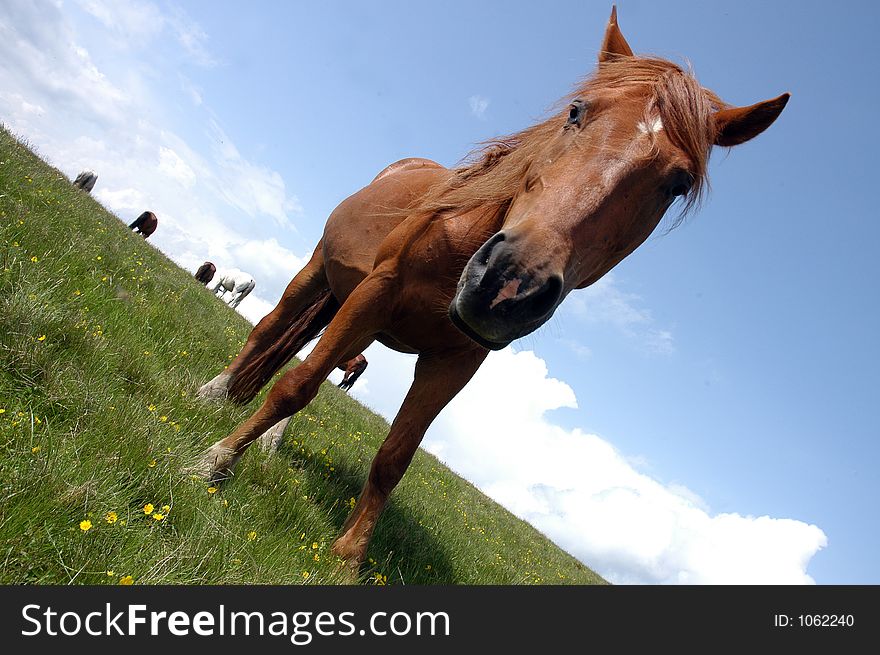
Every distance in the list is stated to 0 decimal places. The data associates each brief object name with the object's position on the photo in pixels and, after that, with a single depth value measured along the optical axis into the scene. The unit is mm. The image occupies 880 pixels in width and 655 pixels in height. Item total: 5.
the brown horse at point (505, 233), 2518
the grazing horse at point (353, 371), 20877
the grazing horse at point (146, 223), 22188
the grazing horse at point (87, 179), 20516
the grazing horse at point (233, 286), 27891
